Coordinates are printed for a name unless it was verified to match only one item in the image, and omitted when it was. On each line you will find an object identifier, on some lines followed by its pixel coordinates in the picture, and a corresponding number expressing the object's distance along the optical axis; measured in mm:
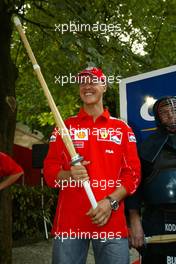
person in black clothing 3141
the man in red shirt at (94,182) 2902
